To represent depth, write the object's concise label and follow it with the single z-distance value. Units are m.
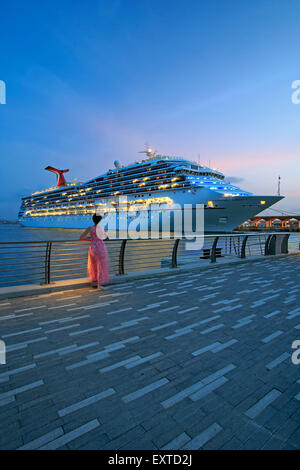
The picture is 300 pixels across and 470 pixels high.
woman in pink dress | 5.07
